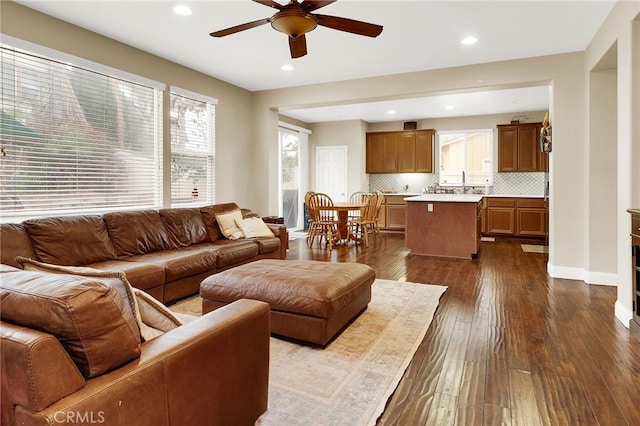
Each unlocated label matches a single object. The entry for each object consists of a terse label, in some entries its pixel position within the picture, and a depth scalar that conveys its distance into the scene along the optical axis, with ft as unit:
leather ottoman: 8.12
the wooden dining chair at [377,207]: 23.93
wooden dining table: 23.13
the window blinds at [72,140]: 10.88
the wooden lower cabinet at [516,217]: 24.77
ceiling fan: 8.46
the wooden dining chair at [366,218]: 22.61
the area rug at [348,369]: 5.87
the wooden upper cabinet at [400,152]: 28.58
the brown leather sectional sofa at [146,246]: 9.91
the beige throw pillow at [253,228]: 15.66
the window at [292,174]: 27.84
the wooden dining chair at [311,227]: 22.32
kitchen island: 18.56
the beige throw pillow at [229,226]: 15.48
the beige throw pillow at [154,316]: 4.54
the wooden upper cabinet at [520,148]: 25.72
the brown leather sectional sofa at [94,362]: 2.97
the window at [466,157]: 27.81
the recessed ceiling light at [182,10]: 11.18
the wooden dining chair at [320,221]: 21.57
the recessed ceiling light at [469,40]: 13.29
